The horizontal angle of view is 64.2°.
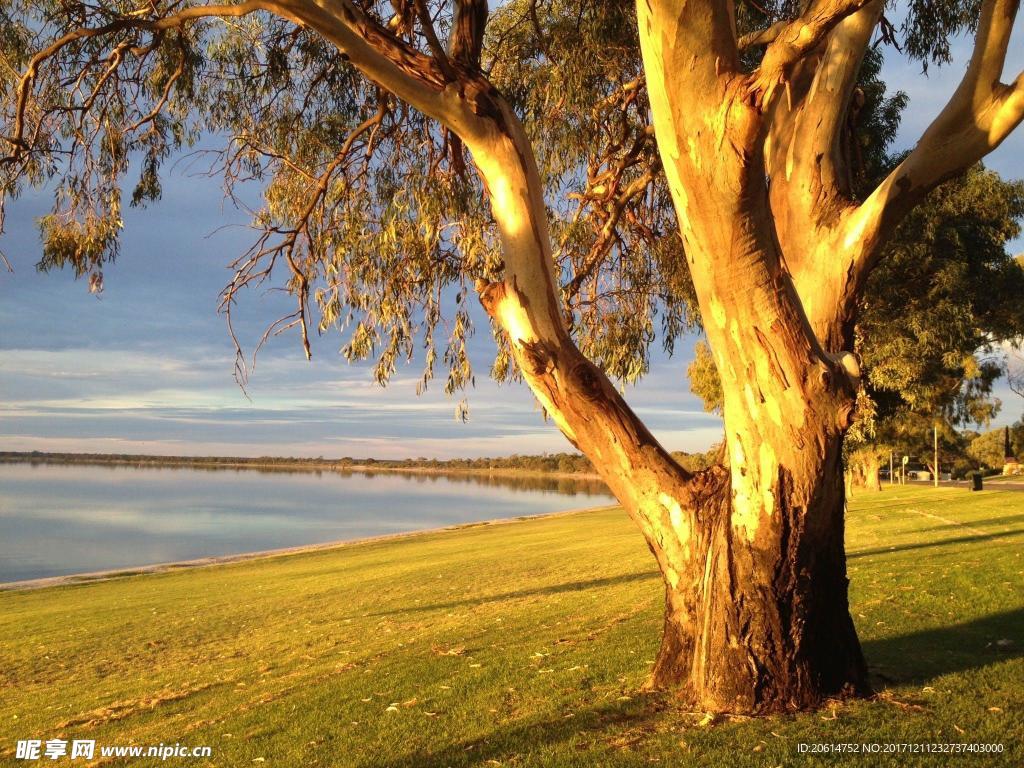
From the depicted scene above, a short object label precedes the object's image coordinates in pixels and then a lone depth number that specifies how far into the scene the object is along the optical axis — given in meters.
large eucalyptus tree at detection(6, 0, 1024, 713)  3.31
